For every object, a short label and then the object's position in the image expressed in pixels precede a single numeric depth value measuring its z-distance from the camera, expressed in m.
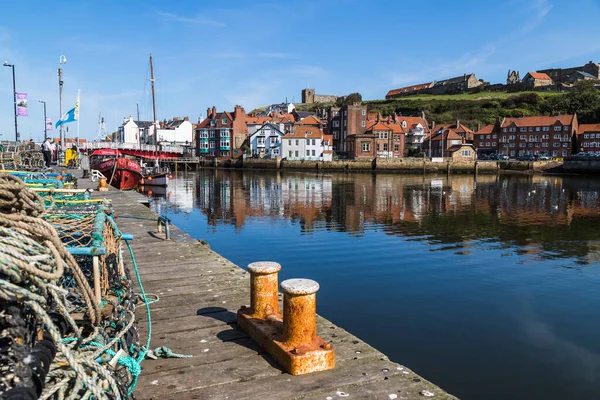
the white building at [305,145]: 95.94
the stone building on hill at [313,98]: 197.25
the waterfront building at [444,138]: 104.12
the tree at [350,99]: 164.15
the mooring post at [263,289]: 5.82
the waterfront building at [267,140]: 99.81
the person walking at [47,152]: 28.97
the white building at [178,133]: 127.56
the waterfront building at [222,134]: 104.75
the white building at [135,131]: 124.61
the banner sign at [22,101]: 34.78
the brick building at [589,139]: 97.38
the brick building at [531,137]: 100.00
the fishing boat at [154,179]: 48.03
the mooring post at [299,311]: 4.81
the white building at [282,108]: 160.30
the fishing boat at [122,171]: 42.41
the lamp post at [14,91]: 38.92
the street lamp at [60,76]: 38.59
